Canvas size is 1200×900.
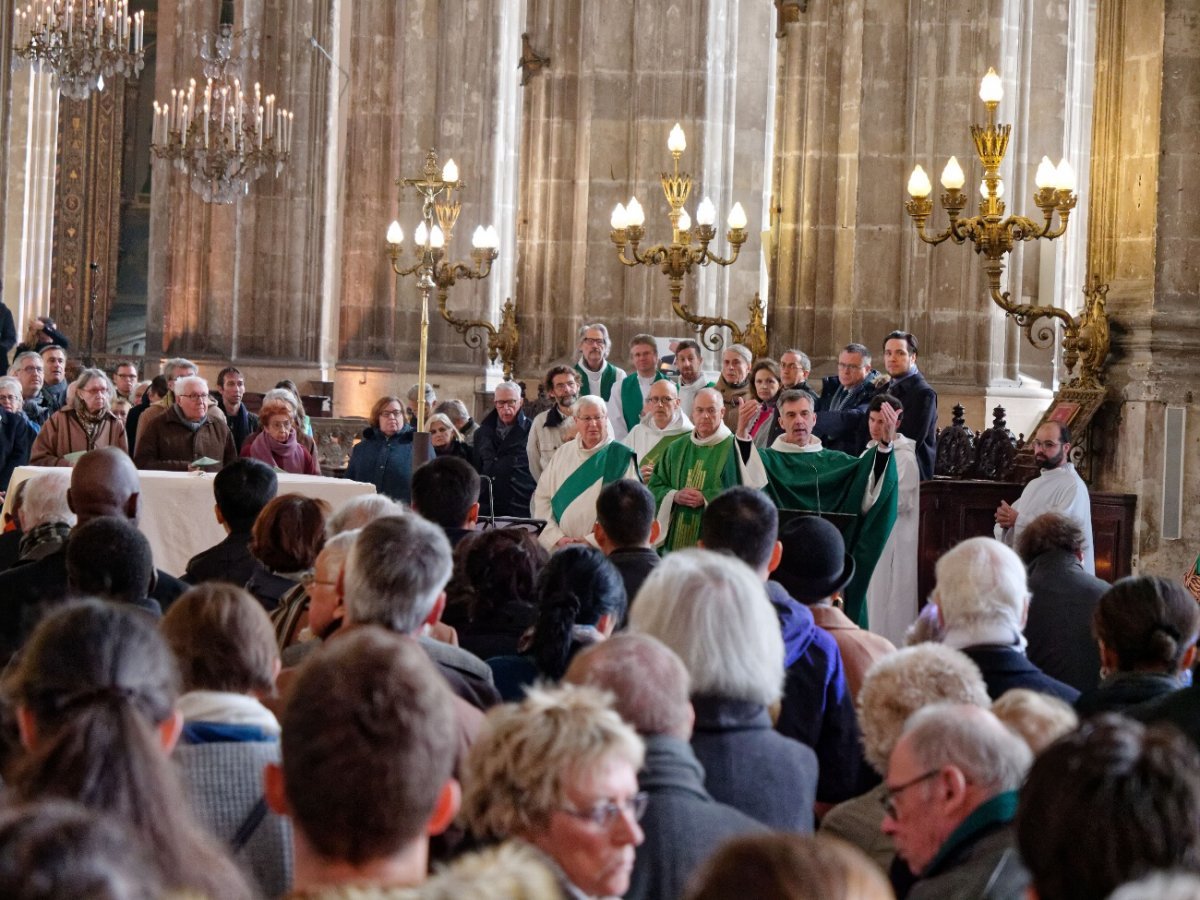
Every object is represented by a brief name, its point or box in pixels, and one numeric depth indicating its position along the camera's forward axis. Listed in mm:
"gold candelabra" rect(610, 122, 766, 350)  23782
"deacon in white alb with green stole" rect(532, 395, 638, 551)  15547
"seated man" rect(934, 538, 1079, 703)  8365
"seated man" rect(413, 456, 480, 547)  11187
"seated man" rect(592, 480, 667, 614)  10521
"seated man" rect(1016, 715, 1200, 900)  3912
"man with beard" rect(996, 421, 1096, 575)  16482
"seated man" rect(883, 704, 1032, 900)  5600
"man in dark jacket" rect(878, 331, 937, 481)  18101
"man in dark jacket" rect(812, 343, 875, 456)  18562
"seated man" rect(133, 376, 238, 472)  18039
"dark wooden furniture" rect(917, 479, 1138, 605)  18923
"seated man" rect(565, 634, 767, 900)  5640
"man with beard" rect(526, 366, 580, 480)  19397
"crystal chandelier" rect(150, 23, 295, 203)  31917
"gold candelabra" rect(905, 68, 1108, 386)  16943
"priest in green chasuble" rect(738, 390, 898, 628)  15909
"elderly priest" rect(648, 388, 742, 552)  15286
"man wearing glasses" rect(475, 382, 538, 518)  19833
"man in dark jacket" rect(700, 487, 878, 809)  8565
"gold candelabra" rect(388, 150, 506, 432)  20555
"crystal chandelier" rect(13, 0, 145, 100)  30297
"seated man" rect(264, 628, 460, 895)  4188
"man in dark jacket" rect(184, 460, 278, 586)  11268
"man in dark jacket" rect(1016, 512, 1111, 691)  10595
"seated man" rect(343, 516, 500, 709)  7437
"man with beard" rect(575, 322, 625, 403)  21141
